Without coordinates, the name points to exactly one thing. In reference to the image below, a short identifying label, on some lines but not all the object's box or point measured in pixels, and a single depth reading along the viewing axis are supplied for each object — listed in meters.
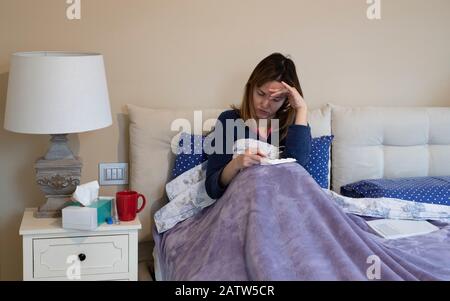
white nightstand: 2.13
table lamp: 2.08
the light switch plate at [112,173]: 2.59
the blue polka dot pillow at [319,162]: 2.51
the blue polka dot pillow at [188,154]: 2.43
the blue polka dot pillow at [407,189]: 2.46
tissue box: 2.11
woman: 2.32
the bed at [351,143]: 2.48
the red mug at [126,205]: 2.23
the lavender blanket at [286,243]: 1.68
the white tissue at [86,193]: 2.16
